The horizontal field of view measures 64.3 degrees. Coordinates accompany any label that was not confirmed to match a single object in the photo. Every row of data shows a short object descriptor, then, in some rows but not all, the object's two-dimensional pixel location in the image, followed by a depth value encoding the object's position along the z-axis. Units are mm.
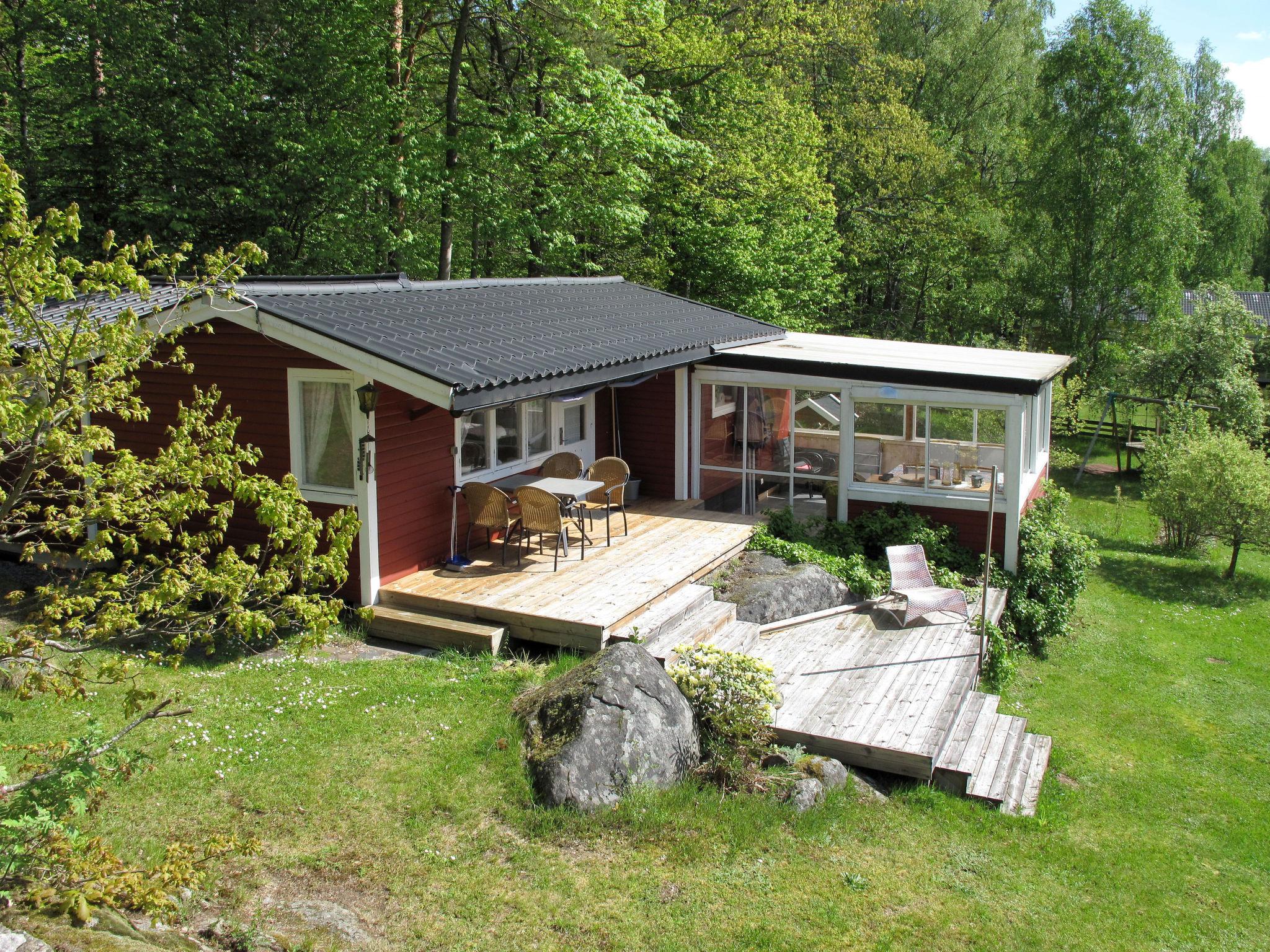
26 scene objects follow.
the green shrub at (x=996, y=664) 10375
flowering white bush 7363
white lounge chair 10500
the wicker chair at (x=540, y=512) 9953
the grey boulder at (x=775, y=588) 10227
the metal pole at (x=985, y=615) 9002
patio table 10328
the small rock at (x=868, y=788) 7336
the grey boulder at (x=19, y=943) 3520
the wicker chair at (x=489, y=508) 9875
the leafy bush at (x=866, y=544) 11625
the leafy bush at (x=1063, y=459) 24000
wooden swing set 24719
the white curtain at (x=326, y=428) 9211
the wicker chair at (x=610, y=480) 11570
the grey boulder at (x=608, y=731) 6597
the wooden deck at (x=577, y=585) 8805
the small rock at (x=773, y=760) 7395
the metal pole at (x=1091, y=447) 23719
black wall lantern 8859
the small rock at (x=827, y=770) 7246
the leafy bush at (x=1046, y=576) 11969
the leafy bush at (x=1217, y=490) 16516
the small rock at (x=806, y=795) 6871
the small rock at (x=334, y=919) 5066
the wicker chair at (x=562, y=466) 11828
